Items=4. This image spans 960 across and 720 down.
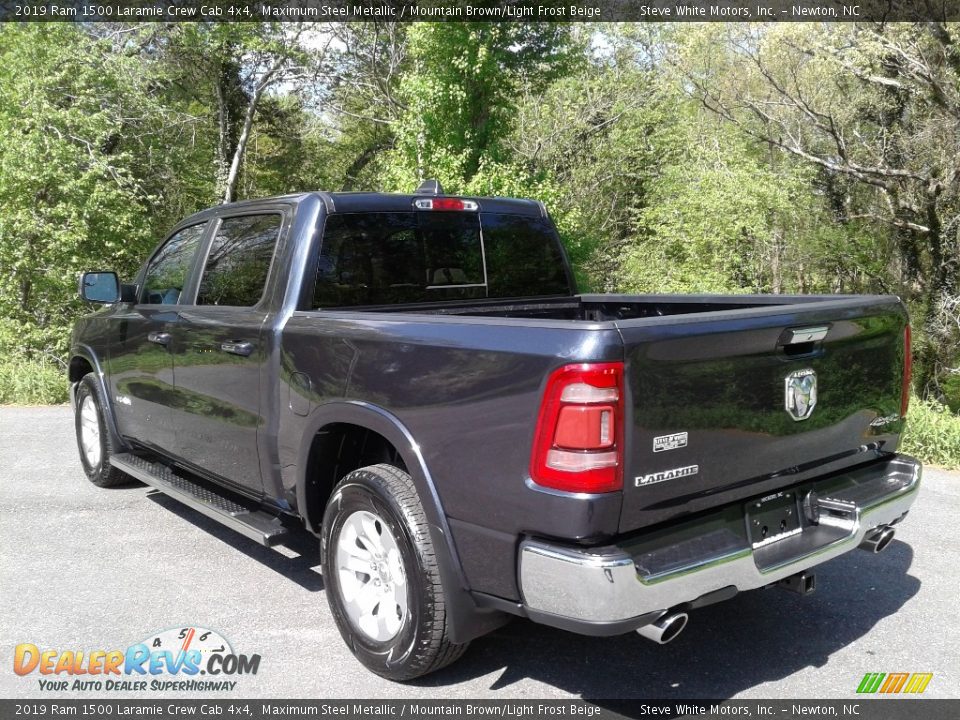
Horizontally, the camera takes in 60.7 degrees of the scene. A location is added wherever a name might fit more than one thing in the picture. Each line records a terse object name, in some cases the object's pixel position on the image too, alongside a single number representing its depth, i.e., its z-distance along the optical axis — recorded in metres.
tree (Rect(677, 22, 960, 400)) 13.52
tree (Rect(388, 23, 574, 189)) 14.00
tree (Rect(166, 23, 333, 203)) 20.06
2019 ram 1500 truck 2.66
